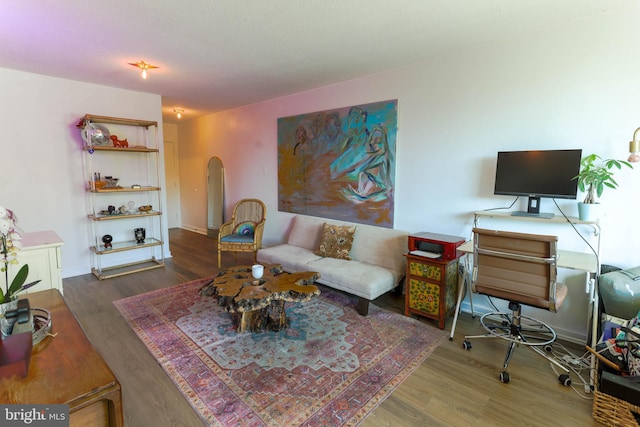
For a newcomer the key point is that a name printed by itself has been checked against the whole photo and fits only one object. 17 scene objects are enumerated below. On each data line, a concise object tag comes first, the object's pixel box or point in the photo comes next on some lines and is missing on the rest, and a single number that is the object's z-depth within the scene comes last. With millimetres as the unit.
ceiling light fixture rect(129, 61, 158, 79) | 3268
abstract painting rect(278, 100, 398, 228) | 3627
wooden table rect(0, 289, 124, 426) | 1036
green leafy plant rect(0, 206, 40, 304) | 1414
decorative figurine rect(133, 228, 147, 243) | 4555
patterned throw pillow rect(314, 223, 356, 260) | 3711
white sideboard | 2430
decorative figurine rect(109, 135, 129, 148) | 4211
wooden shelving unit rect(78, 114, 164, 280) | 4168
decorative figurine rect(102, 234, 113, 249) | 4238
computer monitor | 2402
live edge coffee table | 2410
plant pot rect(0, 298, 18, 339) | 1316
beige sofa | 3041
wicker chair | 4438
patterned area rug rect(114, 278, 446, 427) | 1839
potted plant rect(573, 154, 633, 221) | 2271
